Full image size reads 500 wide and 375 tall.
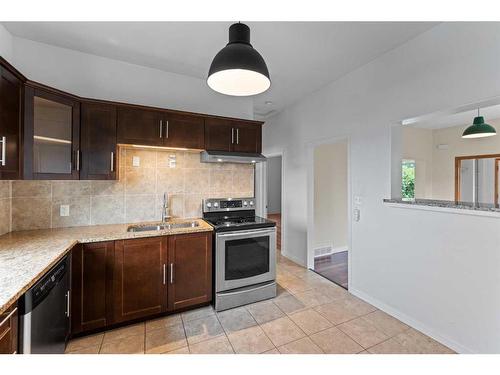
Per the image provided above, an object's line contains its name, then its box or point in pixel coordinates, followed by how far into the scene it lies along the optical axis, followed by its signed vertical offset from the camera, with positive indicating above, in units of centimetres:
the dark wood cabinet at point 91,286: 187 -84
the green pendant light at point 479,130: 308 +82
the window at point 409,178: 491 +23
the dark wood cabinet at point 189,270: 222 -83
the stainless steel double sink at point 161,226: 242 -44
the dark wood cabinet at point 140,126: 229 +63
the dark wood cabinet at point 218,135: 269 +64
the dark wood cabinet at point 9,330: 96 -64
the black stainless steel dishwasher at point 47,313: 113 -74
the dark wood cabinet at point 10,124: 146 +43
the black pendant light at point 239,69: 131 +73
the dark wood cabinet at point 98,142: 213 +44
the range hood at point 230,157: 262 +37
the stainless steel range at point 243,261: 236 -81
